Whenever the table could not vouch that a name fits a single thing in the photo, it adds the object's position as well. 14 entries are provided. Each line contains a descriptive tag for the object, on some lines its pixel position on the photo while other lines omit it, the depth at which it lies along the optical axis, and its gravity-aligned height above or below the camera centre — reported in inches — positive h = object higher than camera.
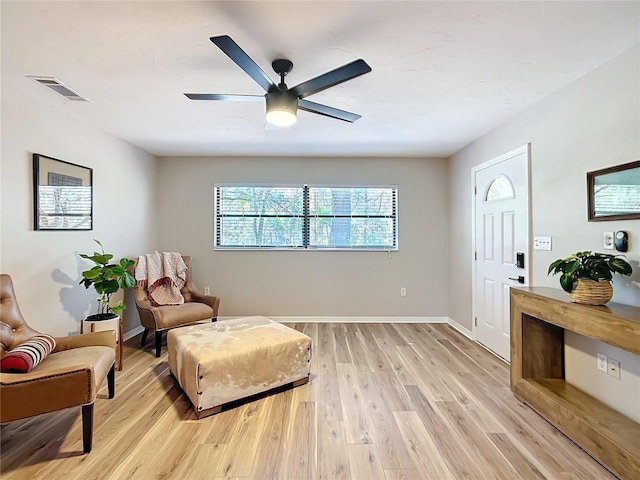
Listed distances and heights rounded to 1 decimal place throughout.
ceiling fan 65.8 +37.2
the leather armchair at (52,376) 64.9 -30.8
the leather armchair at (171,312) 130.0 -31.0
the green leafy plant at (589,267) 72.9 -6.3
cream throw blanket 143.9 -16.8
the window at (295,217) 182.4 +14.4
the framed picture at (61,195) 101.9 +16.9
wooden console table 64.4 -38.3
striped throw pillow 70.4 -27.2
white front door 116.0 +0.6
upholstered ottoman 87.3 -36.1
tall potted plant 110.9 -13.8
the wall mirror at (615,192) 74.9 +12.6
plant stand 109.0 -30.3
